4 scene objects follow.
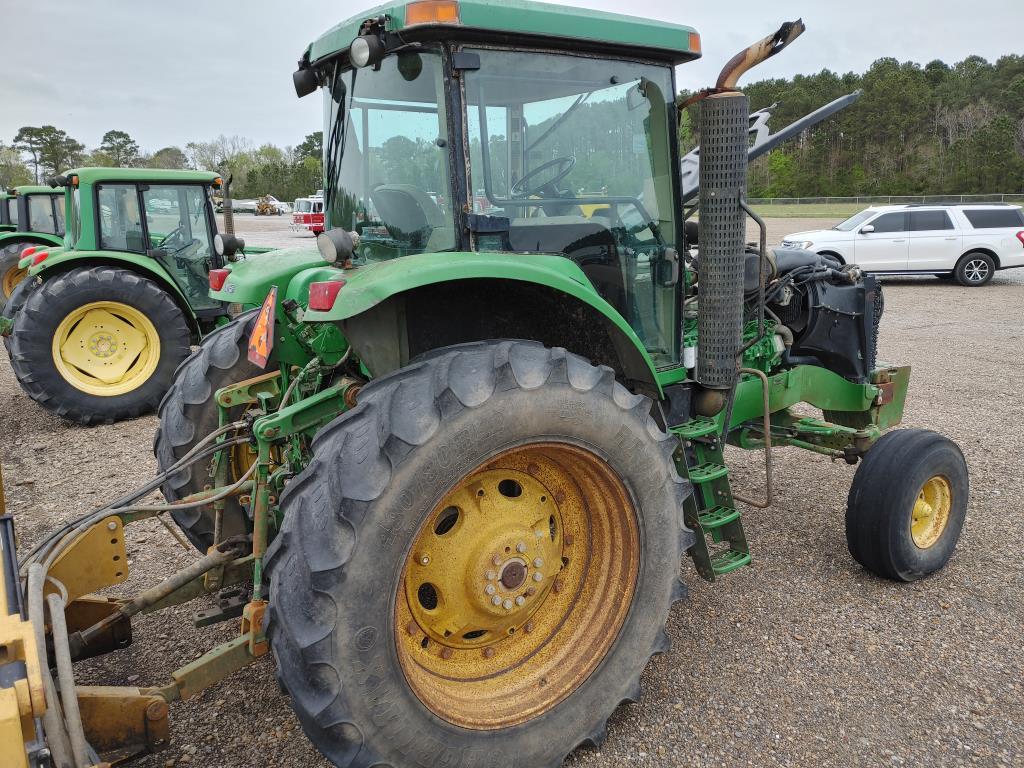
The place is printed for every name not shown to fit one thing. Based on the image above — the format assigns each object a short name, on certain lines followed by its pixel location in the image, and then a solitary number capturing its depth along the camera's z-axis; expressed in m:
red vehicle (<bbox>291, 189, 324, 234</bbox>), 27.91
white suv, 14.60
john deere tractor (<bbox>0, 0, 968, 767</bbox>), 2.00
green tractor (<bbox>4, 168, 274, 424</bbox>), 6.73
